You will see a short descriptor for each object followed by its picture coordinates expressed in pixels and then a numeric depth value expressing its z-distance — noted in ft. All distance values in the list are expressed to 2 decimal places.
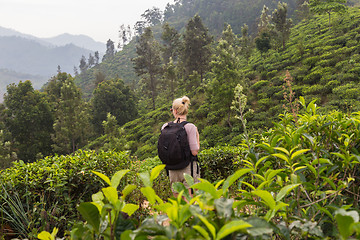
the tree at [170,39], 89.86
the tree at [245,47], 82.17
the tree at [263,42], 69.10
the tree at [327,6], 63.62
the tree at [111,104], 83.66
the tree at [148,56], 84.64
